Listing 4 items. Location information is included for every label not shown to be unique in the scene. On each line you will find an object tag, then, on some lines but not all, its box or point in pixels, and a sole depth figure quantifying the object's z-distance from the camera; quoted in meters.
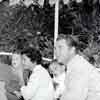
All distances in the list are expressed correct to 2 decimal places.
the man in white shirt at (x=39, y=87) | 2.09
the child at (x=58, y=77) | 2.11
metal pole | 3.55
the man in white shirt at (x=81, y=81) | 1.95
